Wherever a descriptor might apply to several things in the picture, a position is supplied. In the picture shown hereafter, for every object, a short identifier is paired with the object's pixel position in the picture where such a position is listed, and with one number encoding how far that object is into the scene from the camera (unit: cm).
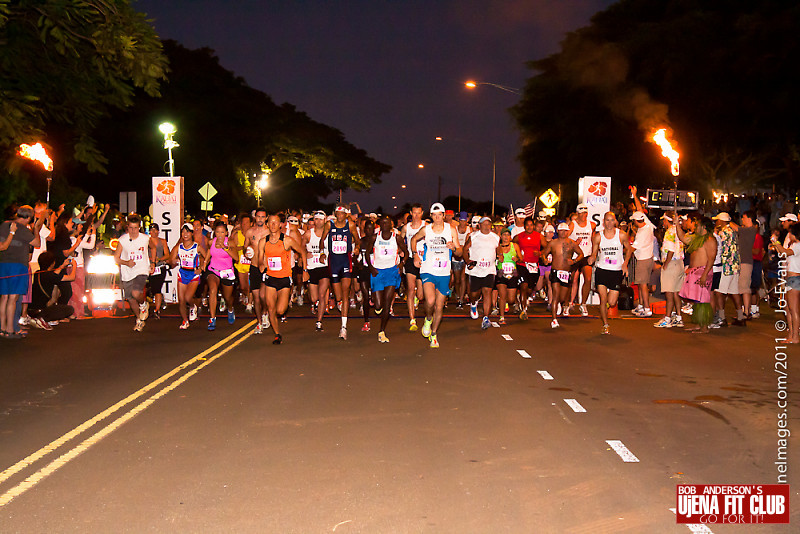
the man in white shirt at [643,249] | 1661
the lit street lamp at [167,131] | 3189
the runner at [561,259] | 1627
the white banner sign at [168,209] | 2314
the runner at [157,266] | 1628
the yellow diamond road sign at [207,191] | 2972
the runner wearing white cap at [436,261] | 1281
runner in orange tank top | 1330
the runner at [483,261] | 1552
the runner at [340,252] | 1468
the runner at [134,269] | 1502
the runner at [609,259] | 1474
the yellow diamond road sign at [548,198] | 3922
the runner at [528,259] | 1744
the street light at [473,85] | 2887
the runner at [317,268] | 1488
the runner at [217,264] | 1525
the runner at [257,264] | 1382
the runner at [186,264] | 1504
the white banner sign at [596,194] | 2309
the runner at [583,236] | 1811
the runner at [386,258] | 1384
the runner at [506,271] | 1622
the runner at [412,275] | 1466
